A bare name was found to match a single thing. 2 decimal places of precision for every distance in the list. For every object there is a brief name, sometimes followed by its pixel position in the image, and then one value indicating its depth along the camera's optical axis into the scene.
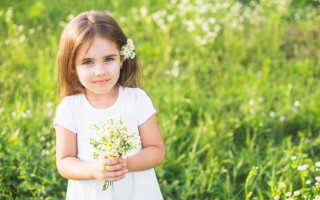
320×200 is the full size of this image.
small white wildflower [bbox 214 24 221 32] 3.91
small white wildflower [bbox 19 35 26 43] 3.67
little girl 1.66
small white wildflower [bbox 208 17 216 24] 3.91
